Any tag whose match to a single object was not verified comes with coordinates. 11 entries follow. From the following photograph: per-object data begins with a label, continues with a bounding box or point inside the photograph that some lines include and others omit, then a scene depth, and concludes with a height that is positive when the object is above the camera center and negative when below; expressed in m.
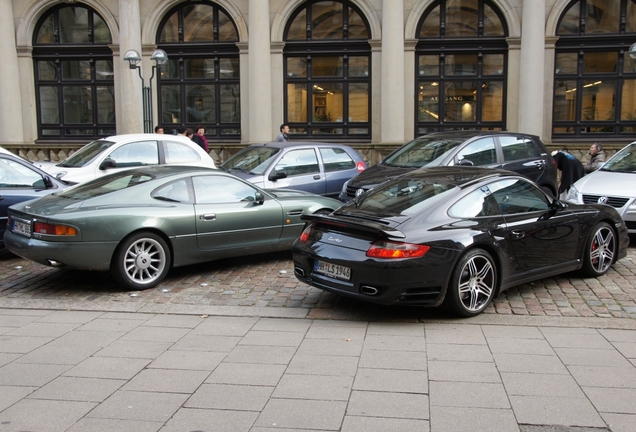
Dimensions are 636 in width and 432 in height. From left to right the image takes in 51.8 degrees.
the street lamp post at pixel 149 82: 17.66 +1.55
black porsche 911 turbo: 6.17 -1.11
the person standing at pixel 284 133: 16.81 -0.05
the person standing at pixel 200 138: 17.23 -0.15
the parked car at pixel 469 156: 11.23 -0.49
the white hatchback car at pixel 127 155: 11.79 -0.42
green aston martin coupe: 7.32 -1.07
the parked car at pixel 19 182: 9.26 -0.71
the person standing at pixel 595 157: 13.73 -0.62
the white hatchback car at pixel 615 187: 9.93 -0.94
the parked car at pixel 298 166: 11.41 -0.63
